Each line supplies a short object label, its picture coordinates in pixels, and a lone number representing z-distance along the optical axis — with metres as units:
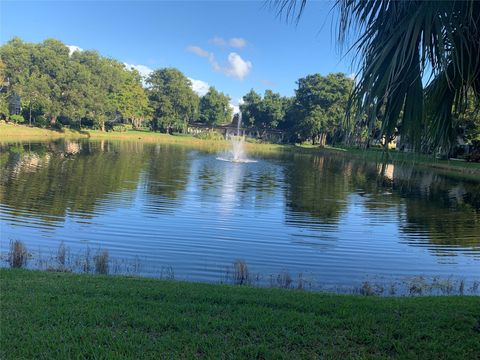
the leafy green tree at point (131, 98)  81.88
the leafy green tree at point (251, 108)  103.62
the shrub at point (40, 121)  63.75
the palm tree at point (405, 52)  2.80
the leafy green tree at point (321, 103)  80.88
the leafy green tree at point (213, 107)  105.12
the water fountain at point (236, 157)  42.35
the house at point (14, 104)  62.50
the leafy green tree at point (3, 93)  57.47
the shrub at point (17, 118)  60.21
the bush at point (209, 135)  91.69
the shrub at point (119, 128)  83.56
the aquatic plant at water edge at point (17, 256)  8.37
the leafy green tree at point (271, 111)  100.31
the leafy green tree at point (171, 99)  91.69
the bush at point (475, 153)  45.75
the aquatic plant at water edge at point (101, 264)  8.36
